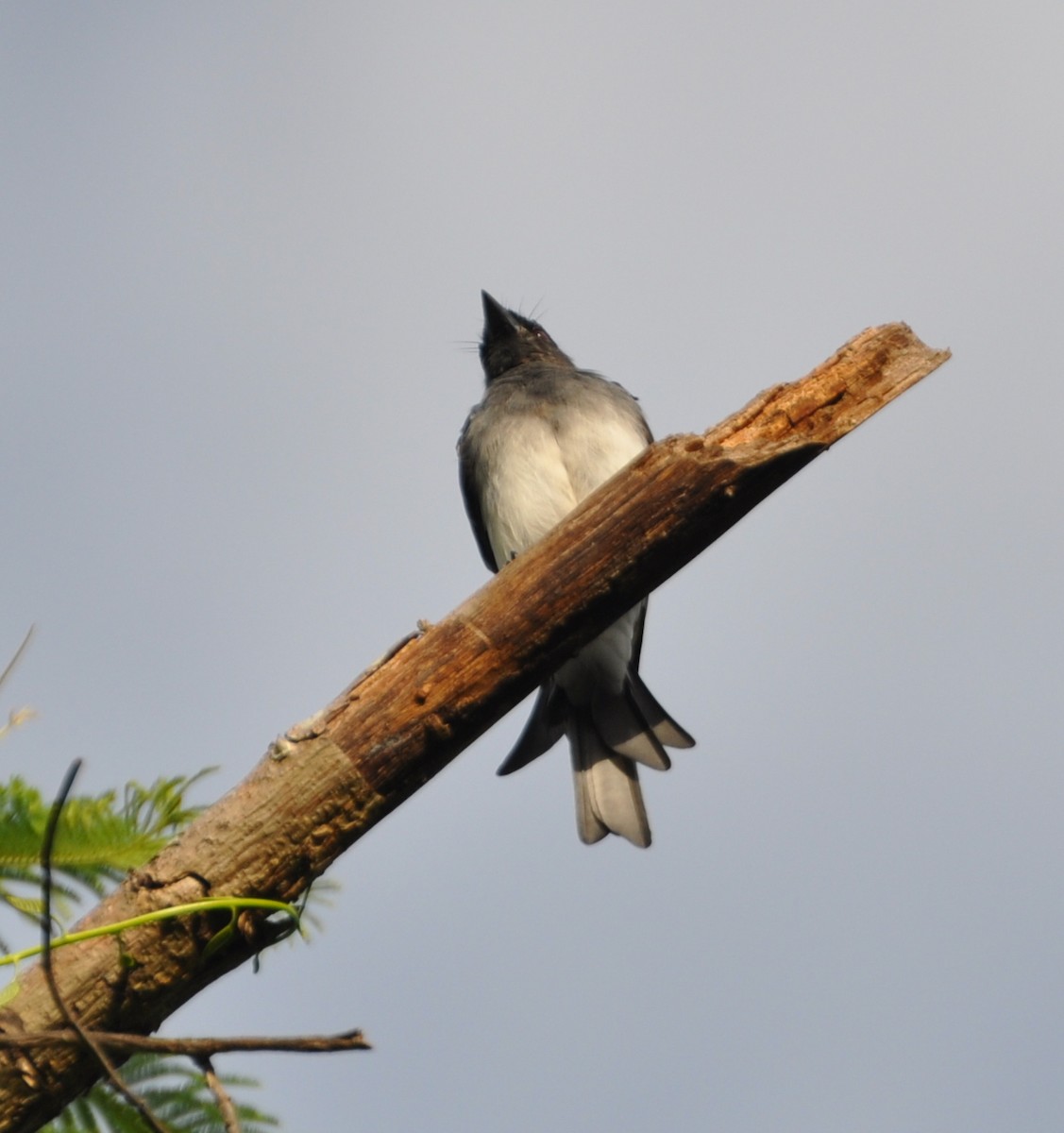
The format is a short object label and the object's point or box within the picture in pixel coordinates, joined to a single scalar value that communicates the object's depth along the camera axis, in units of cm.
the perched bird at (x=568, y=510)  1158
